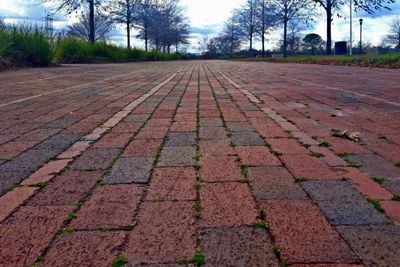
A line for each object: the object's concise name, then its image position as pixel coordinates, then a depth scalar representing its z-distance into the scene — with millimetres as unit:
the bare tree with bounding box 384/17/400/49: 76975
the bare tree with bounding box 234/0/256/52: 53747
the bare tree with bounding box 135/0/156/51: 40094
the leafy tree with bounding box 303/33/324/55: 60156
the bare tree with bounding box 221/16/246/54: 62297
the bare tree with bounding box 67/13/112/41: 40075
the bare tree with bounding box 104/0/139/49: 36469
